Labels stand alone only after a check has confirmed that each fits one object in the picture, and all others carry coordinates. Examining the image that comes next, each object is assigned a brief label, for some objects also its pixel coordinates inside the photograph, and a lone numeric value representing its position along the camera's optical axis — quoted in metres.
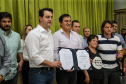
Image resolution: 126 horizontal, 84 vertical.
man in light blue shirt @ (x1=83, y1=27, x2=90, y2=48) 3.52
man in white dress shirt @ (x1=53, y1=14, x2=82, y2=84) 1.93
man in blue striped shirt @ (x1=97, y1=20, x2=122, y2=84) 2.32
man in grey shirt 1.35
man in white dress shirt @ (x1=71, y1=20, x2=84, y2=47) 3.18
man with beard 1.87
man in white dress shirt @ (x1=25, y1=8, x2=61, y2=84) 1.60
